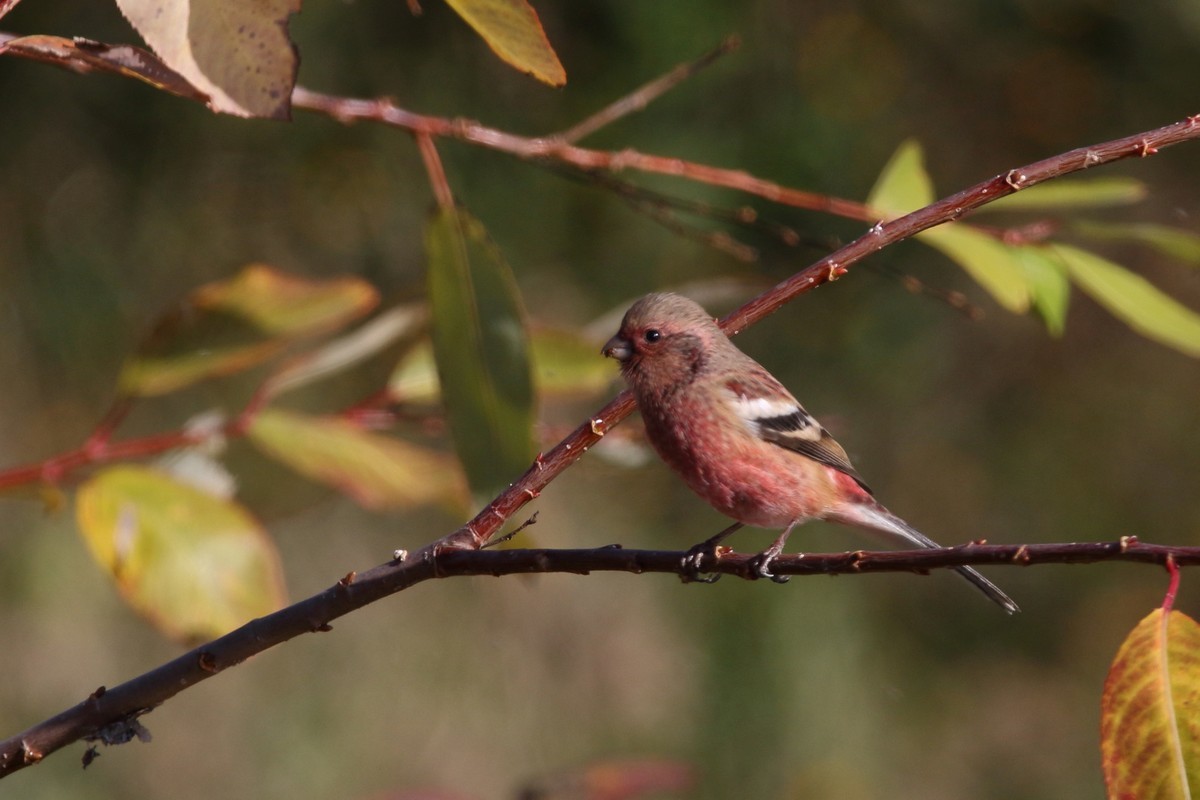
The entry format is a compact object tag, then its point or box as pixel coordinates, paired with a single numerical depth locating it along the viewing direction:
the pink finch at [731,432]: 5.02
